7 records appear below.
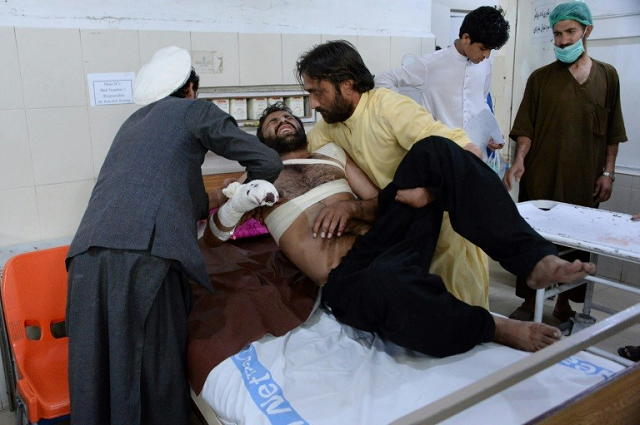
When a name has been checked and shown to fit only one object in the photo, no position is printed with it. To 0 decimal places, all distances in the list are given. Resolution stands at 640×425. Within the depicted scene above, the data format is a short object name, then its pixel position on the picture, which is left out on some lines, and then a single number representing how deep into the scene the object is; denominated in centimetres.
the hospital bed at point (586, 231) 221
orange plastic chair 183
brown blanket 185
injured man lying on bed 167
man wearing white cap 169
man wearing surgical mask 305
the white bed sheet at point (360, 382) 146
